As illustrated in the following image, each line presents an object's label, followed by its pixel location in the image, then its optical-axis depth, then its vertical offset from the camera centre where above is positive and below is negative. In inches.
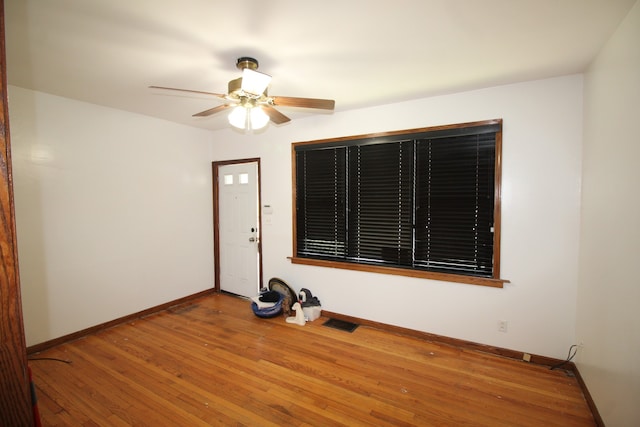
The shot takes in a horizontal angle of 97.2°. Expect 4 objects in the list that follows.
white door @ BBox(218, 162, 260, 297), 168.7 -16.0
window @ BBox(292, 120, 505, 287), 110.9 -0.6
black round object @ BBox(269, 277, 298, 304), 149.4 -46.5
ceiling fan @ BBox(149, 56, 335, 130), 78.4 +29.7
